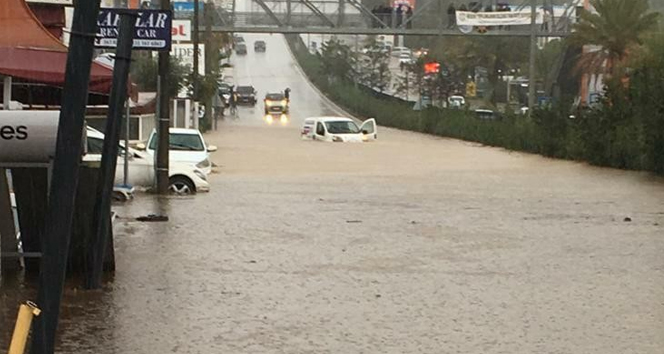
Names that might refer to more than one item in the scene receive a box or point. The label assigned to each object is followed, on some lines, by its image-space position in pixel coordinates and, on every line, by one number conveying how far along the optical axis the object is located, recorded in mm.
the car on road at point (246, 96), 107375
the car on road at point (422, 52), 99450
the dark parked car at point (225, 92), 98575
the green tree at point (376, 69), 110250
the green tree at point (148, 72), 57656
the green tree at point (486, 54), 95250
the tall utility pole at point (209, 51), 63906
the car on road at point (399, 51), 126944
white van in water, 65625
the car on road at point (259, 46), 141625
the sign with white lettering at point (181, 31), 49094
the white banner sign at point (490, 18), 68750
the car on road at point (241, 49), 139875
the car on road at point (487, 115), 66938
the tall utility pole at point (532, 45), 67438
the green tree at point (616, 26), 72312
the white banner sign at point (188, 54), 55906
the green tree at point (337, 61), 114062
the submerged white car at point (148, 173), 28234
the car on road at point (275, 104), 97062
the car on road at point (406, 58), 107375
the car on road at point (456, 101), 77688
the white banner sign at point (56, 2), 22869
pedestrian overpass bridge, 68062
